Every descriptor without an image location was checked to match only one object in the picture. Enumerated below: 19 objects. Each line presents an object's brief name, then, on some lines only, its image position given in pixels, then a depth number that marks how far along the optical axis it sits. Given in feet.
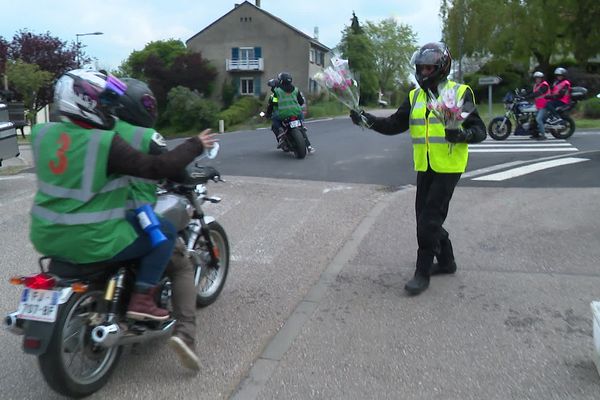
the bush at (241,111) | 158.75
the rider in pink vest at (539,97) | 50.19
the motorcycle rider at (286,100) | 43.11
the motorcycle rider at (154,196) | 11.41
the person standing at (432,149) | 16.44
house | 193.57
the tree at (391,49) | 290.97
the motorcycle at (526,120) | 52.01
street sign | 68.45
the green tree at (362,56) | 191.81
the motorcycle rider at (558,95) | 49.93
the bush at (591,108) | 77.82
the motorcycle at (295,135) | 42.47
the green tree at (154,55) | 200.13
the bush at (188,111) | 167.53
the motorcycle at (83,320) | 10.39
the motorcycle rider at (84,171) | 10.73
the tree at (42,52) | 98.27
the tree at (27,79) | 79.87
